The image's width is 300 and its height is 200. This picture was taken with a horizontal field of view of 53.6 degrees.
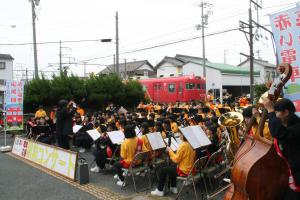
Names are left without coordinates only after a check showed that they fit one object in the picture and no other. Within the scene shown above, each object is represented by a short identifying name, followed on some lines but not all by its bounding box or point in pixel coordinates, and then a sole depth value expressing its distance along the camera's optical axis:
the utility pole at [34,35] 18.54
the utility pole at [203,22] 26.10
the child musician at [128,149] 6.34
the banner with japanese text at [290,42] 4.11
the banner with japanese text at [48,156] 7.00
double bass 3.16
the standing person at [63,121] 8.85
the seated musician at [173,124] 8.86
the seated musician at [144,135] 6.71
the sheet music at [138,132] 7.65
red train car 24.78
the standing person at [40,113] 13.61
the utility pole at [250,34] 17.62
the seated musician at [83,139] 10.49
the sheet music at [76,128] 10.47
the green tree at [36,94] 16.72
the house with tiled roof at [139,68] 47.12
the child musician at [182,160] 5.46
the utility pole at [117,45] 21.32
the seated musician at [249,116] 4.34
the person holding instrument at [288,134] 2.80
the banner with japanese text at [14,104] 11.88
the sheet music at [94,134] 8.07
